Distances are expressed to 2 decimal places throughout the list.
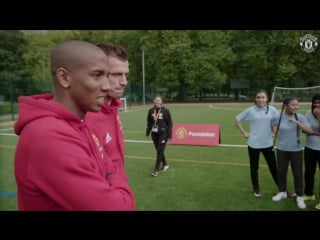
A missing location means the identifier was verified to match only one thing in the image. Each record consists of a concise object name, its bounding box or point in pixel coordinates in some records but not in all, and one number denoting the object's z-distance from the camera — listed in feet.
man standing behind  7.14
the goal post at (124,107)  94.59
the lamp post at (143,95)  124.16
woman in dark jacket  28.37
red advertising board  39.24
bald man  4.15
